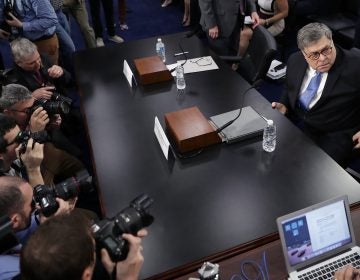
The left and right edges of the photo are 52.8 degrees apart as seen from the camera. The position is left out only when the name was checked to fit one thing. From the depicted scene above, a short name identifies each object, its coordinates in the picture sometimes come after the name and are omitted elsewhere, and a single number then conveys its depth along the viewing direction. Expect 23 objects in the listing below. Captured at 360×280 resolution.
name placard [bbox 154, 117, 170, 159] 1.73
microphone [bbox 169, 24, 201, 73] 2.87
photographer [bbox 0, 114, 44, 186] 1.82
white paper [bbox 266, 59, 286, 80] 3.61
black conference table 1.41
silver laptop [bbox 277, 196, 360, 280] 1.24
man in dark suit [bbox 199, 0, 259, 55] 3.18
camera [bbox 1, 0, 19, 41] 2.87
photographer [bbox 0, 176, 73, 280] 1.25
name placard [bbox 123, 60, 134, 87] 2.39
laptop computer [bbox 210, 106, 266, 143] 1.85
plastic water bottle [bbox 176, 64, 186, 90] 2.32
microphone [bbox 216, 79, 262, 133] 1.87
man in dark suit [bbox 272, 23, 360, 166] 1.94
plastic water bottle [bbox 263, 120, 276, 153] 1.80
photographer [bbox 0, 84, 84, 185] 2.11
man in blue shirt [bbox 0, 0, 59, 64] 2.89
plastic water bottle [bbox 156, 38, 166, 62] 2.71
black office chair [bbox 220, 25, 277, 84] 2.56
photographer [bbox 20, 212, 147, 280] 0.95
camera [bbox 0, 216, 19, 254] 1.19
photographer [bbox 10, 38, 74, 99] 2.49
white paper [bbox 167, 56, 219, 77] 2.54
